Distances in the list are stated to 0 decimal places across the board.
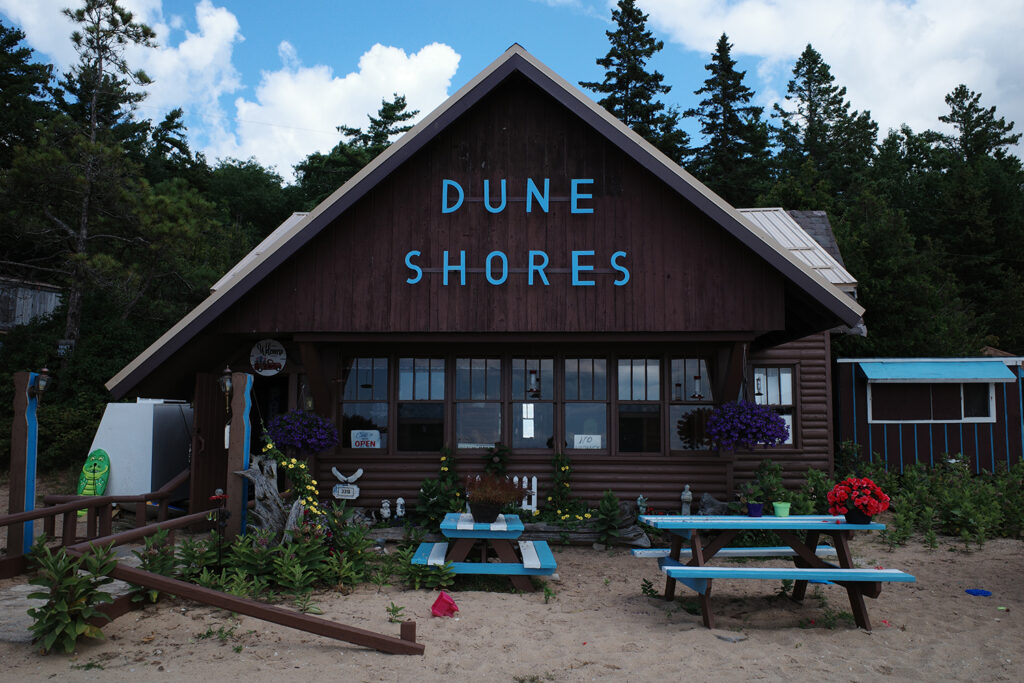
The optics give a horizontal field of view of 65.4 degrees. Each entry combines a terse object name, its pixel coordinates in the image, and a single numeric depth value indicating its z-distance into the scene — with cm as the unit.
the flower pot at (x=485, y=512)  879
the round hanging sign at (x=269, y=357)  1202
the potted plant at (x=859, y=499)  722
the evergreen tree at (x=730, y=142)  3466
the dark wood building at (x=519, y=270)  1030
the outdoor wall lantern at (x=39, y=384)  903
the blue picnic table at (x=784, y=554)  685
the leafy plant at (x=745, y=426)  1064
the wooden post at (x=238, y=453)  880
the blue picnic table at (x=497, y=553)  834
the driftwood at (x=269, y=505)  880
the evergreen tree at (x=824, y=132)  4000
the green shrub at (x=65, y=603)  601
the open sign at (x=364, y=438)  1173
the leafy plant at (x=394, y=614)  705
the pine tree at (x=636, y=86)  3381
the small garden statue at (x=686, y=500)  1122
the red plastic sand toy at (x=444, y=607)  735
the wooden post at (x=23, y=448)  893
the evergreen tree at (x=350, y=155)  3471
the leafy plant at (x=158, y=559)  735
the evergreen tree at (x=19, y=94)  2564
